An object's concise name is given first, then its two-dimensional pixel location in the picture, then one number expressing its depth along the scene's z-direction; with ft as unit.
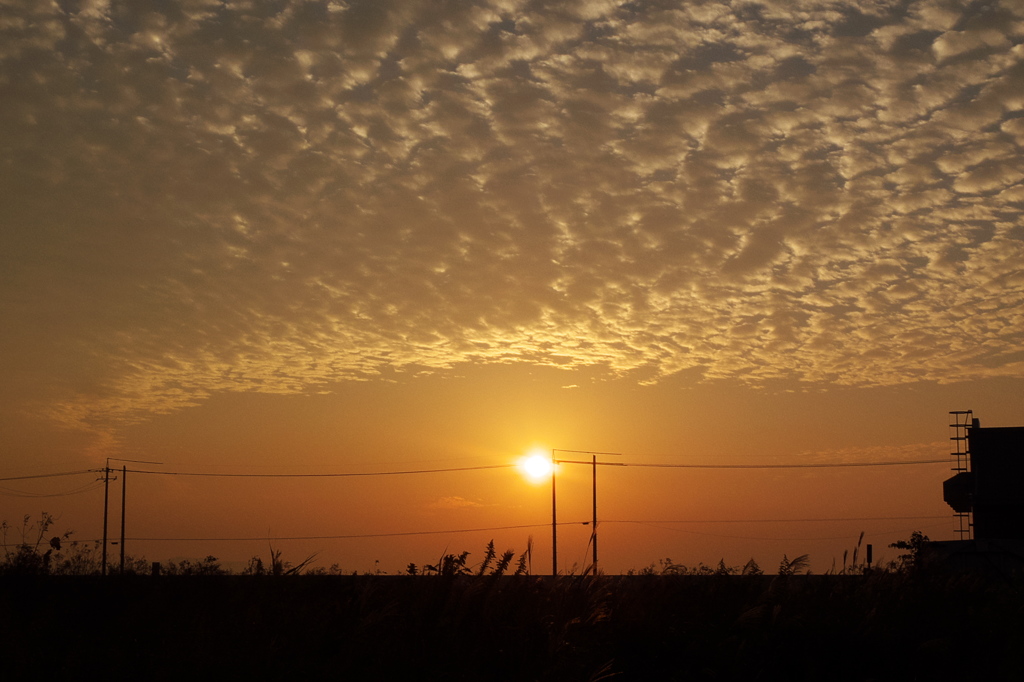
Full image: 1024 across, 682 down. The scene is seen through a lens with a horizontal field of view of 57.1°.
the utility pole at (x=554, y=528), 248.52
